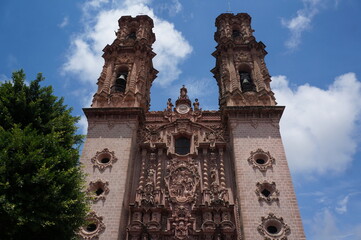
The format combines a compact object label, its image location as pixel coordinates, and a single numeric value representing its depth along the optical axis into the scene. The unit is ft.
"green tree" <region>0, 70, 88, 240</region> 30.07
